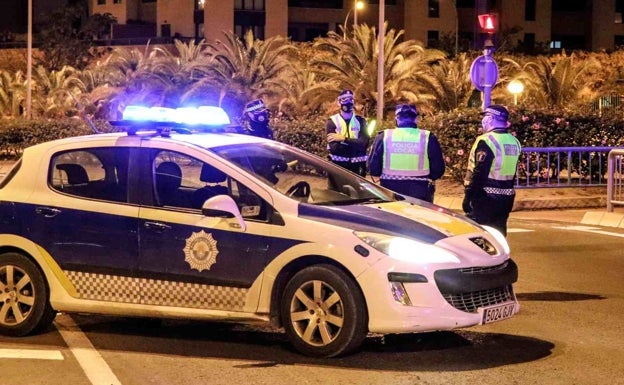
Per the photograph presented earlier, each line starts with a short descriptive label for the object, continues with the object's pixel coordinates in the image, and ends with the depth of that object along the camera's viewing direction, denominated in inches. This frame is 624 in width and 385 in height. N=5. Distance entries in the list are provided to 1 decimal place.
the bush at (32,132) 1266.0
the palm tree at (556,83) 1194.6
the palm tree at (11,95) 1704.0
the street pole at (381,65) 1066.1
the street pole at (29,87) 1574.8
